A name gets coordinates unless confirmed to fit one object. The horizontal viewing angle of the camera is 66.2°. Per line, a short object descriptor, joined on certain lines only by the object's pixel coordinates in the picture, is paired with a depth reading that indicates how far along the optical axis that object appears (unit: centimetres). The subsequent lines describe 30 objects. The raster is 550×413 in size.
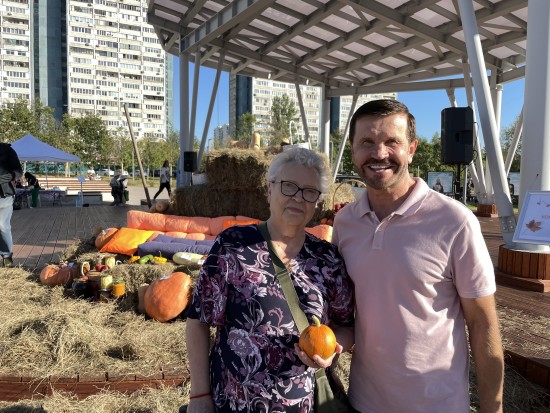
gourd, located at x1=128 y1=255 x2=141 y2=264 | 580
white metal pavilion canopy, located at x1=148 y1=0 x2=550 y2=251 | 497
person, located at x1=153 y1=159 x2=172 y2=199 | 1720
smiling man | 144
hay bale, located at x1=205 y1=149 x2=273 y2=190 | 822
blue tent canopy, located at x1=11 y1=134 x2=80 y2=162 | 1703
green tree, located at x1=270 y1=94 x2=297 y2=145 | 5288
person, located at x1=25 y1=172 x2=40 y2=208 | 1634
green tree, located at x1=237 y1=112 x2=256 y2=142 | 4803
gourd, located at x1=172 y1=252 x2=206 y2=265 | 555
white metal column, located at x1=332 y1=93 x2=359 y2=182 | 1945
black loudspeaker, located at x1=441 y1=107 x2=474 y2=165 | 575
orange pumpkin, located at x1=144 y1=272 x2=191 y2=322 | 425
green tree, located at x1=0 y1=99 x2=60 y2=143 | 3594
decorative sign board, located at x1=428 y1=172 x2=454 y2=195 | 2202
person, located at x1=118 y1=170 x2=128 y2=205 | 1695
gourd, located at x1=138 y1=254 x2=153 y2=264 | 559
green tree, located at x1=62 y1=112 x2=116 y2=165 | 4694
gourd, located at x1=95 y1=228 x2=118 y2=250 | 666
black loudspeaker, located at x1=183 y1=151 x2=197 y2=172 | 1423
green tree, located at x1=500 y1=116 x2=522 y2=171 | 4356
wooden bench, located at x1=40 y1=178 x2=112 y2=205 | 2014
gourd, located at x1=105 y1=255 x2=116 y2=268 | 549
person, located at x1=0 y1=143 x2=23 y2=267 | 636
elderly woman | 153
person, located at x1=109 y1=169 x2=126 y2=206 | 1691
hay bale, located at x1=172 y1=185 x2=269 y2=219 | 857
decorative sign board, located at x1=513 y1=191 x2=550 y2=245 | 430
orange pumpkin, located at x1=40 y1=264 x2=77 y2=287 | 545
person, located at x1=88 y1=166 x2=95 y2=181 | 3724
